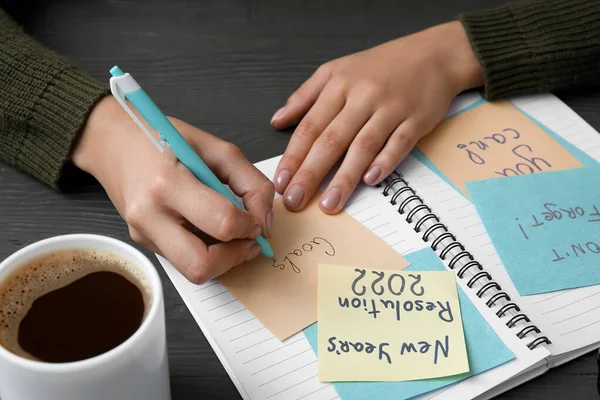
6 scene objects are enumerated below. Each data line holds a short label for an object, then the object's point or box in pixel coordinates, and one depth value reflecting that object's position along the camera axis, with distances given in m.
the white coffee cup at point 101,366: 0.41
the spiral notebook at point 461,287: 0.58
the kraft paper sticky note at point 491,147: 0.77
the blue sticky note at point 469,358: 0.57
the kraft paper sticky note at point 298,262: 0.62
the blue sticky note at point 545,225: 0.67
